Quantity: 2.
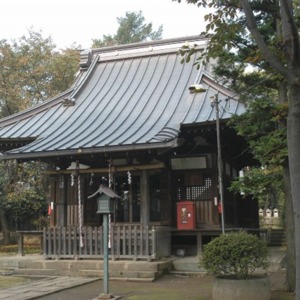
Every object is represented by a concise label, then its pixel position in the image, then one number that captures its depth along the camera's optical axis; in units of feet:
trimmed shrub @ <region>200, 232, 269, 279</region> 27.37
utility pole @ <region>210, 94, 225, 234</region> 39.42
